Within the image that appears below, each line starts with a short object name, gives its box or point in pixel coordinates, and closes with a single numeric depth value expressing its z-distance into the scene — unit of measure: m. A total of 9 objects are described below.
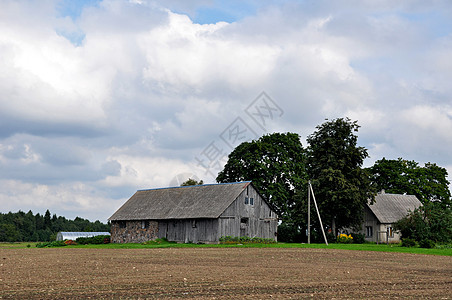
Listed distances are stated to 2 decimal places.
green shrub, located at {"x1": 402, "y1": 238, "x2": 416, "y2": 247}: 43.97
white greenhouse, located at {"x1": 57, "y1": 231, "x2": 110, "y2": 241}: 79.06
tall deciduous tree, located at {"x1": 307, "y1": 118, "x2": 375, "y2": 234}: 55.06
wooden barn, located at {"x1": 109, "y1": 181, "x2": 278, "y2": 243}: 51.06
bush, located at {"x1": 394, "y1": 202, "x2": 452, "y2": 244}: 45.56
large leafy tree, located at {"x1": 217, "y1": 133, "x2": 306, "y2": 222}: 61.66
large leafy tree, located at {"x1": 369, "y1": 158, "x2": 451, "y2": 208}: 76.75
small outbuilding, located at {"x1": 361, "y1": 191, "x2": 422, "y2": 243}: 63.69
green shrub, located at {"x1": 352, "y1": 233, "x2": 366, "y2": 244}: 60.93
